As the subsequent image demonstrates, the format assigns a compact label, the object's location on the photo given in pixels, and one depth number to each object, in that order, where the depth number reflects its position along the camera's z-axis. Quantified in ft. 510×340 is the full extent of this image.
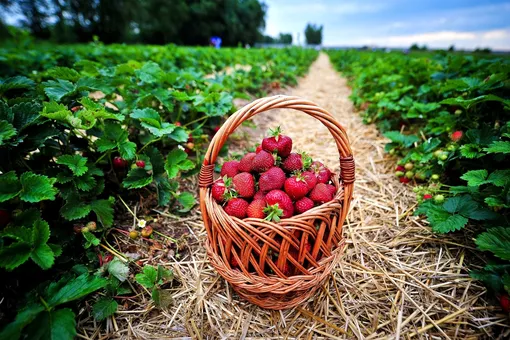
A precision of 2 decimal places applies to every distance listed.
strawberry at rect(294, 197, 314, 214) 1.09
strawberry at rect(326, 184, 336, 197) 1.17
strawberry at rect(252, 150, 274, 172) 1.17
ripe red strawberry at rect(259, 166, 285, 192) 1.12
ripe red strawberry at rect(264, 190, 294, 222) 1.06
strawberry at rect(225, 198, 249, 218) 1.08
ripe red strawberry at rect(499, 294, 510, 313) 1.07
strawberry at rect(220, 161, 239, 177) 1.28
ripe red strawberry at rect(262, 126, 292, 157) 1.20
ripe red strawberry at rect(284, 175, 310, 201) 1.09
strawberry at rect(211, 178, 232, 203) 1.13
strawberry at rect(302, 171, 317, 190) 1.14
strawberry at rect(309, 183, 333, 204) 1.12
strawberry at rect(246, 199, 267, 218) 1.06
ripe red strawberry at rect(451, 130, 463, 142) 1.84
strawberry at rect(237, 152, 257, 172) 1.24
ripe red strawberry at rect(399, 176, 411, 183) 2.02
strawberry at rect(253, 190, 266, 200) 1.12
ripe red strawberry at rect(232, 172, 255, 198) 1.14
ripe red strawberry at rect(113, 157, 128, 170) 1.65
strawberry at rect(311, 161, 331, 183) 1.23
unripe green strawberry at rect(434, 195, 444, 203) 1.51
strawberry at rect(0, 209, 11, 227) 1.12
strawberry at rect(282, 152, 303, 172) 1.20
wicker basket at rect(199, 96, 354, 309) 0.99
